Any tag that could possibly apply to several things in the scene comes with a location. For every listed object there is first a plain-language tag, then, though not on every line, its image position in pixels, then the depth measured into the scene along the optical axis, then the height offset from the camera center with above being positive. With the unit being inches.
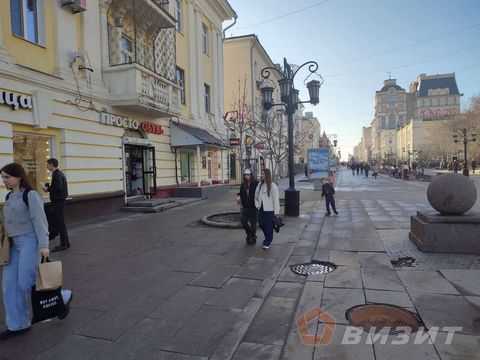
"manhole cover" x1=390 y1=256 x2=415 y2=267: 228.5 -63.3
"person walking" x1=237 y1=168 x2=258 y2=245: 297.1 -32.4
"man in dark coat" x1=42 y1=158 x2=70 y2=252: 285.4 -26.0
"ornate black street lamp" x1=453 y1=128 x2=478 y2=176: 1360.2 +128.6
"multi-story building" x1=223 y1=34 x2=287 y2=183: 1245.7 +337.2
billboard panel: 952.9 +7.8
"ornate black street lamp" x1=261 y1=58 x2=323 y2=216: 445.1 +84.0
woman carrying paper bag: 141.3 -29.3
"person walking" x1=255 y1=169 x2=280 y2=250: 283.1 -30.4
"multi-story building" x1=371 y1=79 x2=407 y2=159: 5620.1 +867.1
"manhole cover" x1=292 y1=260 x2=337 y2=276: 220.7 -64.9
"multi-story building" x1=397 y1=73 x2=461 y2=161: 3579.7 +658.8
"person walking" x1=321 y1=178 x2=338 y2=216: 465.4 -40.1
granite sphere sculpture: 249.8 -22.9
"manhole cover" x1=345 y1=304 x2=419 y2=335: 142.4 -63.8
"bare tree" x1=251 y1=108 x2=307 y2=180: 519.8 +51.0
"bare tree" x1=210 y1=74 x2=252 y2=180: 512.6 +91.1
